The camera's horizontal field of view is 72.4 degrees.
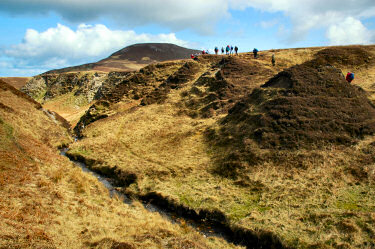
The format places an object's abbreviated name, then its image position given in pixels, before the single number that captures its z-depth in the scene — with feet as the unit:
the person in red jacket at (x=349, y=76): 99.86
